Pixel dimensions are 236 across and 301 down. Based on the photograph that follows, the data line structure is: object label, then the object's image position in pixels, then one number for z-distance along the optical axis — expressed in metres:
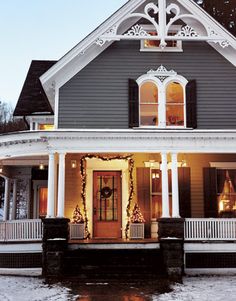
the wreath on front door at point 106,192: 14.85
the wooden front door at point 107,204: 14.59
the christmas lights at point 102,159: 14.53
